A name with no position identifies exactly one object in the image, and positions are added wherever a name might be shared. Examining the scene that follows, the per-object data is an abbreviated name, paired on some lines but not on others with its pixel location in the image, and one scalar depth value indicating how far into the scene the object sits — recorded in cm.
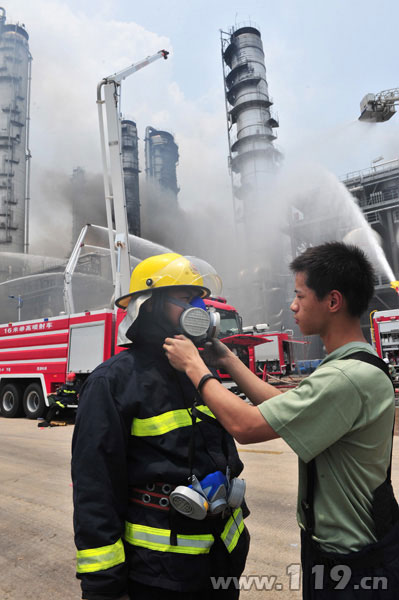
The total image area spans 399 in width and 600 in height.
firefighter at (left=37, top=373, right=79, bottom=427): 1005
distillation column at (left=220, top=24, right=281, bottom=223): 4281
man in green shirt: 125
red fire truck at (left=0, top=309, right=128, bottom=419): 1005
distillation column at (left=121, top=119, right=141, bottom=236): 4969
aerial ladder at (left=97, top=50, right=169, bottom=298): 1188
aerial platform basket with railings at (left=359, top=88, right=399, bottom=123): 3212
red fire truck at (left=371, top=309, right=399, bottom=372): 1475
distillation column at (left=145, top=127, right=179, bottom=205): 6000
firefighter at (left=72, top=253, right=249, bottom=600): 141
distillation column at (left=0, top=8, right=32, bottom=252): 5041
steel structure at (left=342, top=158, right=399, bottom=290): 3912
